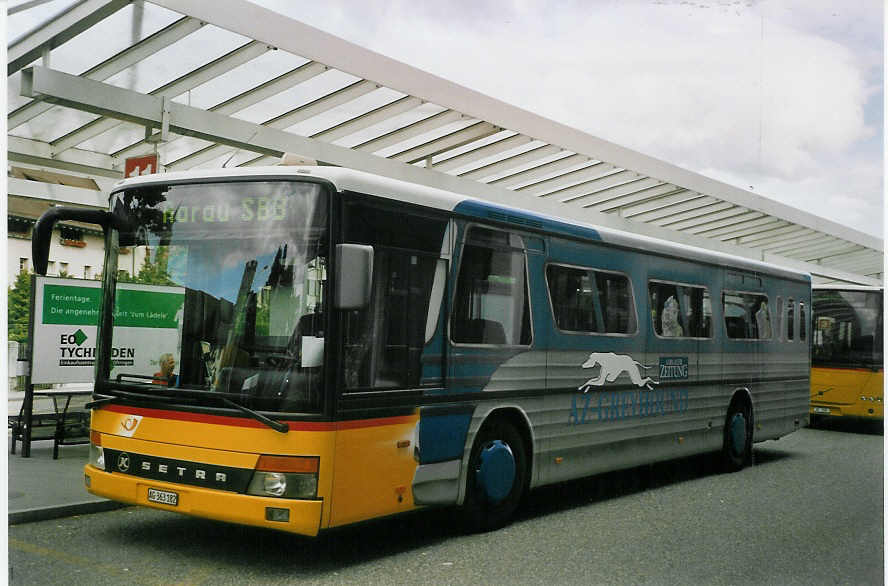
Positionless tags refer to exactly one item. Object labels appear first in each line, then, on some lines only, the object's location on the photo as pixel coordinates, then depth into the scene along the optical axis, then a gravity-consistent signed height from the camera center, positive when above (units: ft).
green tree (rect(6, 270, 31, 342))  70.33 +1.85
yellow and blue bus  20.71 -0.21
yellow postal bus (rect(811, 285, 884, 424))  62.28 +0.48
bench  35.53 -3.46
